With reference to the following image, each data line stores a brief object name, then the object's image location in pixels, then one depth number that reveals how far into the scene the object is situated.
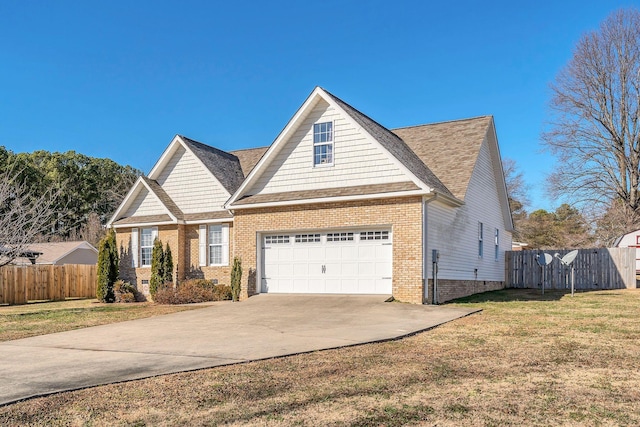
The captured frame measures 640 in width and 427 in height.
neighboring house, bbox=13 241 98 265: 39.38
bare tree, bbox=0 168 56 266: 20.70
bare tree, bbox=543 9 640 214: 32.59
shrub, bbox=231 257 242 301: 19.62
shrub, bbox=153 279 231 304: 20.67
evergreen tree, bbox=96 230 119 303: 24.08
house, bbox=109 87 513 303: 17.38
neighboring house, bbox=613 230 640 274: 28.91
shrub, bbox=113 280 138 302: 23.67
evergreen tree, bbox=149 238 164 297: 23.00
